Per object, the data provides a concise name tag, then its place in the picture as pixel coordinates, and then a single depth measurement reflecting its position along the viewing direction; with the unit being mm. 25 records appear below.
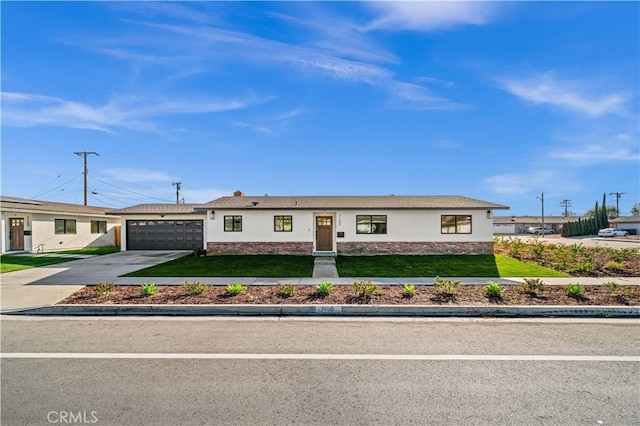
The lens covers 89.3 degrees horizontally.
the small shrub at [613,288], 8445
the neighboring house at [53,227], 20078
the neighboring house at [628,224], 49250
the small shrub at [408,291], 8211
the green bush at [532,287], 8750
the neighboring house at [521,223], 66794
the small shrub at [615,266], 12320
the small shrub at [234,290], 8312
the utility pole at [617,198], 70369
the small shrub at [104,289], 8388
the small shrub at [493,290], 8181
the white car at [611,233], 43812
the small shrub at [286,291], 8264
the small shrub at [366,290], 8133
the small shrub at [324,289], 8375
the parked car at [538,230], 60500
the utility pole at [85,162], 34531
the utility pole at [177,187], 47394
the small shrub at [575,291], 8078
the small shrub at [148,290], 8405
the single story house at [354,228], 18109
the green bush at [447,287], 8351
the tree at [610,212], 74612
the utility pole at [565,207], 85625
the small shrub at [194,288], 8508
